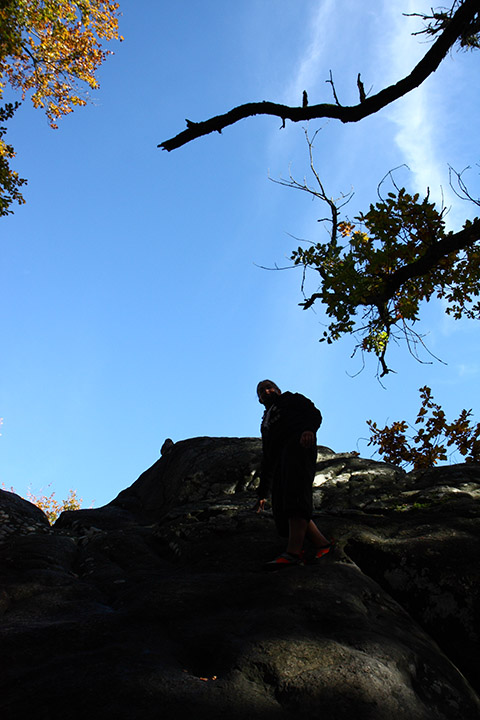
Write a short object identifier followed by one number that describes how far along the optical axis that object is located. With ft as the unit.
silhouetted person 14.30
